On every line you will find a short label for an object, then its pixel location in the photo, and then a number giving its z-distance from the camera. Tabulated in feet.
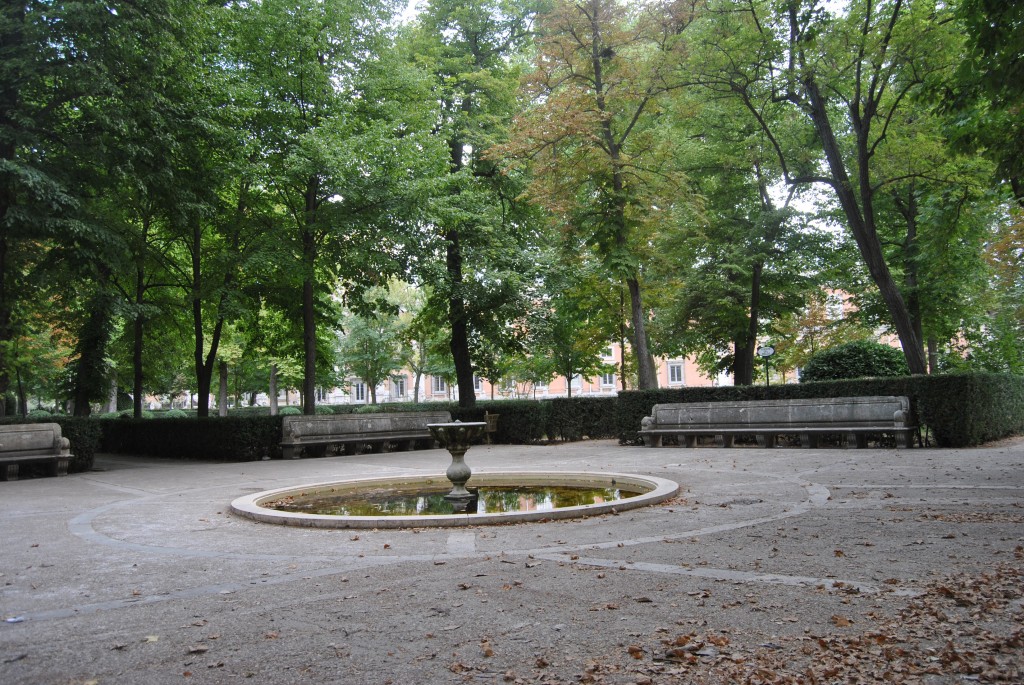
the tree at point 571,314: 79.46
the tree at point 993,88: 25.14
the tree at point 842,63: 52.60
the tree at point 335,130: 60.34
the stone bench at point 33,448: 49.26
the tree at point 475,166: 74.43
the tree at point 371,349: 158.92
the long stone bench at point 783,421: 51.52
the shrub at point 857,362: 70.44
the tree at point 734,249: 79.71
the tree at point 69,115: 47.78
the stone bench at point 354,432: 62.03
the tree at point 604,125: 60.79
